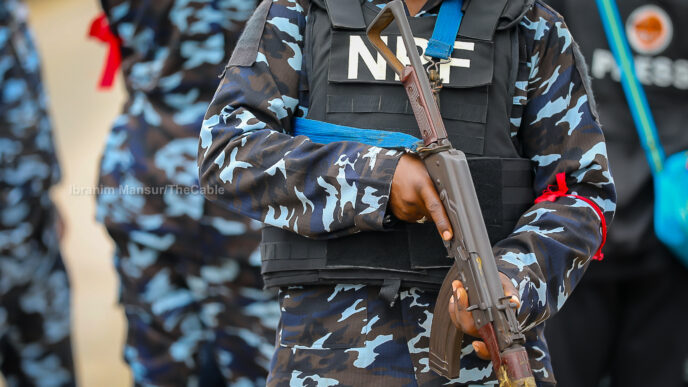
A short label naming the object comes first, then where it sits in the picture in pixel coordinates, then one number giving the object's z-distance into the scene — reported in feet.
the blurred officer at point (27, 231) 27.91
